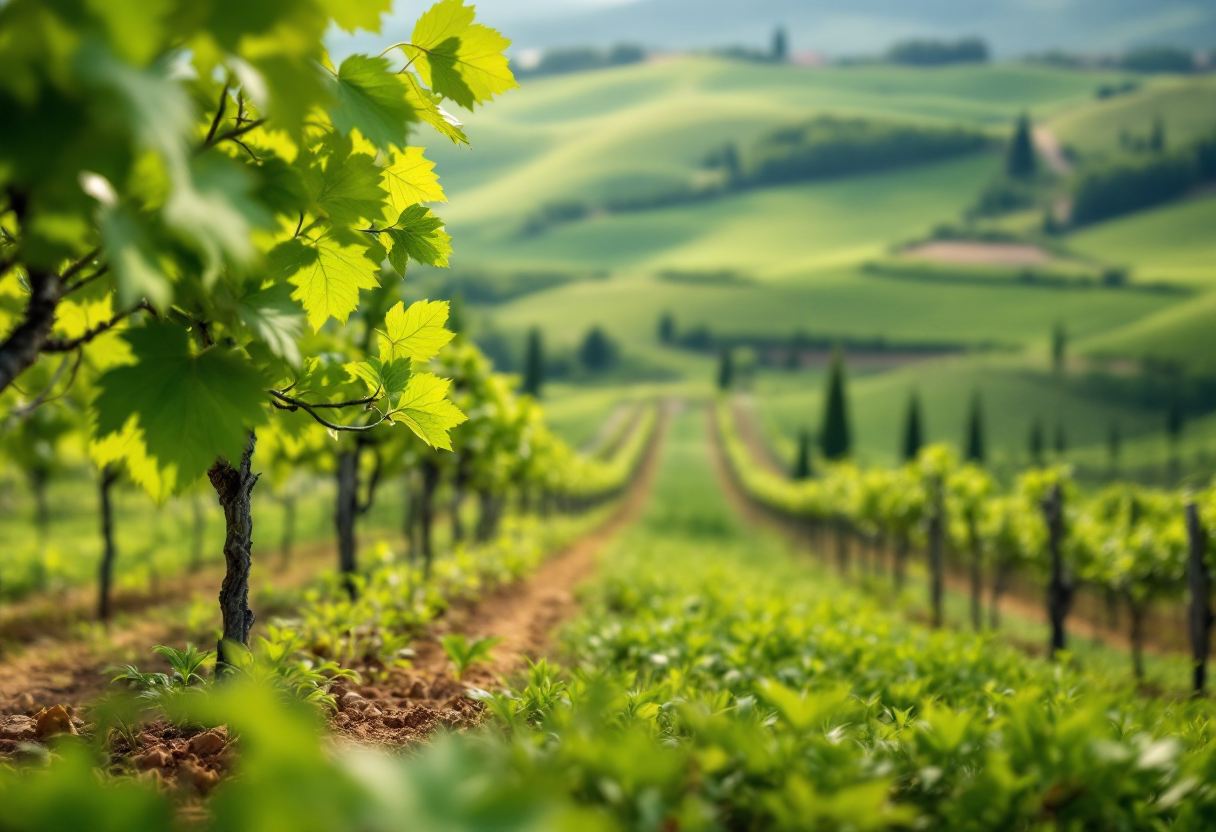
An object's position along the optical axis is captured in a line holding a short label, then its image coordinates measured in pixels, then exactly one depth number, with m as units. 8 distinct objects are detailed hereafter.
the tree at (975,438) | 60.16
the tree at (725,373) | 107.75
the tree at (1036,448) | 61.31
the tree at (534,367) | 73.00
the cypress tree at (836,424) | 62.22
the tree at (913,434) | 58.28
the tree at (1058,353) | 94.68
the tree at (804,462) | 54.92
